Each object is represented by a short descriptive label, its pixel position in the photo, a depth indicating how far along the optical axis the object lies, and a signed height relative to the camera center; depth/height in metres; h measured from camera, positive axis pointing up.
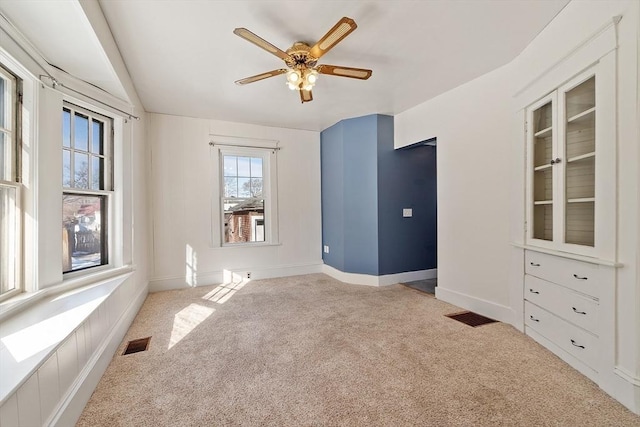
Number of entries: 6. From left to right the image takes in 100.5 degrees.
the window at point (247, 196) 4.30 +0.26
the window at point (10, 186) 1.66 +0.17
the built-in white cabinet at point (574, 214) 1.58 -0.03
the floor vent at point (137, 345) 2.12 -1.10
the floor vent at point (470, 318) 2.60 -1.09
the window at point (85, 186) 2.24 +0.24
